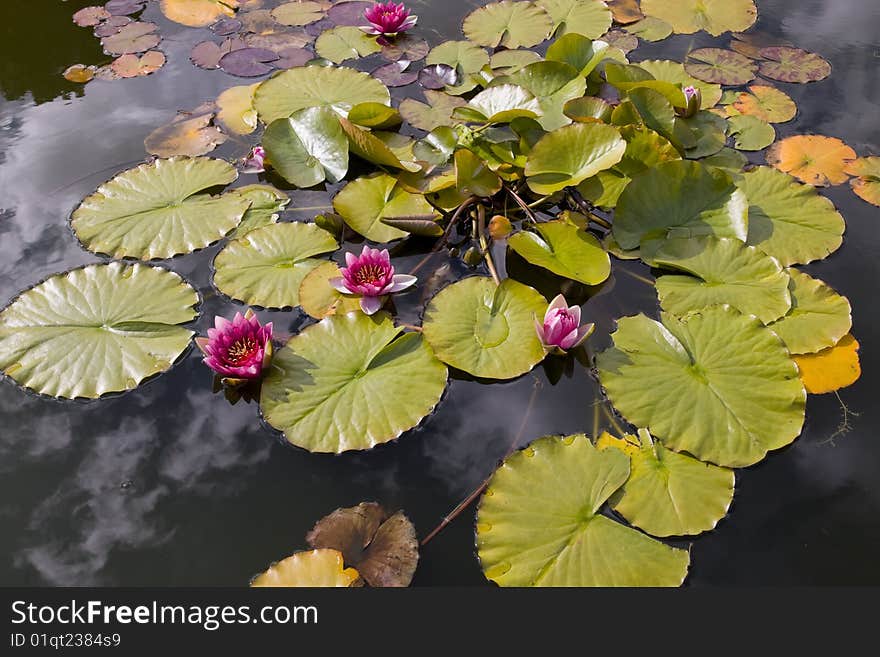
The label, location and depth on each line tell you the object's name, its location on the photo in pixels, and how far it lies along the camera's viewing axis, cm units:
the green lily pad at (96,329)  251
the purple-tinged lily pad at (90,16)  466
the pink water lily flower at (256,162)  342
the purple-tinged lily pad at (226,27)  452
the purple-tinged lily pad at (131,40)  442
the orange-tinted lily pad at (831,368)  248
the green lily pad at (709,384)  224
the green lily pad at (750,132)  351
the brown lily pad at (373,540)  200
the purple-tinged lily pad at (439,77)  396
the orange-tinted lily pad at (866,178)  328
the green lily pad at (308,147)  330
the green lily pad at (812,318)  254
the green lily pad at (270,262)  280
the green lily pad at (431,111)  368
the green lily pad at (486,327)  247
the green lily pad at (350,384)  230
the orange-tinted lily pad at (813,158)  336
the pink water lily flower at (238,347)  243
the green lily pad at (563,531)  197
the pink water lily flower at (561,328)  244
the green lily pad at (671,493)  208
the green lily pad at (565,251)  271
